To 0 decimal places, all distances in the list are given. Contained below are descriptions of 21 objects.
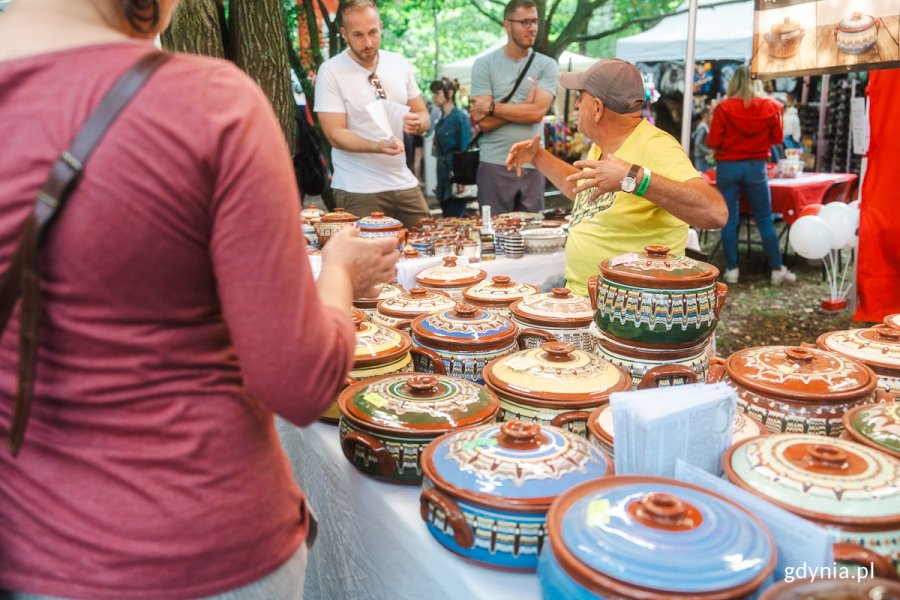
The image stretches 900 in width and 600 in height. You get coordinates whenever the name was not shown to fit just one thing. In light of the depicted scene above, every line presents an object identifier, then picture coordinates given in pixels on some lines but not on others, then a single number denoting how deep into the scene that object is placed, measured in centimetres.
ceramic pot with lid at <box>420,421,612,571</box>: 107
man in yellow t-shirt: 224
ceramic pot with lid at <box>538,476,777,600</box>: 80
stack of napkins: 106
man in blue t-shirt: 482
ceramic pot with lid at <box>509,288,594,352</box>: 196
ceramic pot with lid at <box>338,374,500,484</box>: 135
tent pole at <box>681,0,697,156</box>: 331
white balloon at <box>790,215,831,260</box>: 548
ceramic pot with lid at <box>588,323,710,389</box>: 173
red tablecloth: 709
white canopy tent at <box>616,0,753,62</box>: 912
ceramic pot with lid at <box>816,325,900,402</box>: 150
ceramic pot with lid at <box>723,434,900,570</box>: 92
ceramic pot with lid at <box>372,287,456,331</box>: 215
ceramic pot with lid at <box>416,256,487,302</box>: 247
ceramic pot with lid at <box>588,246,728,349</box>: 166
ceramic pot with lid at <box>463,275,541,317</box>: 218
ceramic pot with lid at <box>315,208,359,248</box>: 341
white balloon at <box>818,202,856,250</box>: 550
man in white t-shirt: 382
